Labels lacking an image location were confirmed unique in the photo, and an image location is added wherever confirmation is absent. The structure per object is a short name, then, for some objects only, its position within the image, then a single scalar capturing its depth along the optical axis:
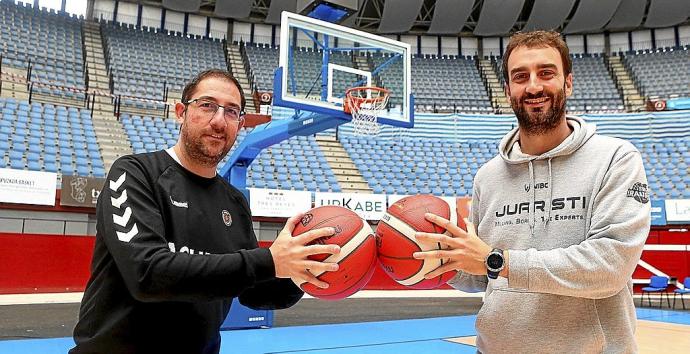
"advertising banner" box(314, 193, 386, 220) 12.98
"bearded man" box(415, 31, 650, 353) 1.51
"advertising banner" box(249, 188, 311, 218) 12.45
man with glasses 1.53
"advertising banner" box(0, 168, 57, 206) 9.92
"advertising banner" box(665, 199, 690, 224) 13.55
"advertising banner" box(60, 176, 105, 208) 10.55
